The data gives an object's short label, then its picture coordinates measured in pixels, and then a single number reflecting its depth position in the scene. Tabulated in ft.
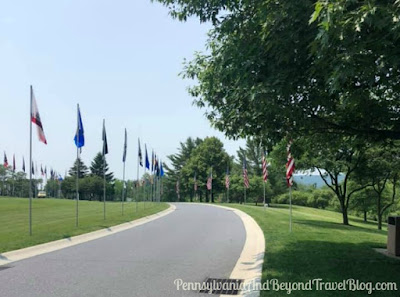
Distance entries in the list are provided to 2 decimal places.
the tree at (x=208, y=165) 270.05
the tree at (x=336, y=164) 80.23
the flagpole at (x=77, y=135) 64.99
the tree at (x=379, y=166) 77.63
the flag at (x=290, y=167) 52.09
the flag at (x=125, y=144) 89.17
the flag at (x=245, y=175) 134.41
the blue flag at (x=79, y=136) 64.62
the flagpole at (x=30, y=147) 49.72
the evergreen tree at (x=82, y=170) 378.24
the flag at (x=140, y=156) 111.32
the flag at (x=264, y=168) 87.35
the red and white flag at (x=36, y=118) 51.01
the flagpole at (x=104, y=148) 76.89
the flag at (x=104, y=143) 76.74
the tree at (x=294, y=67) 15.94
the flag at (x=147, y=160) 128.90
